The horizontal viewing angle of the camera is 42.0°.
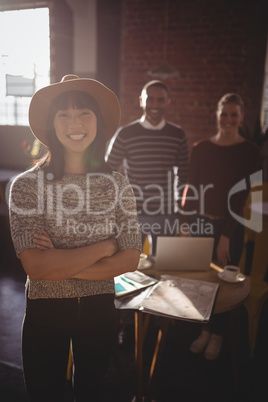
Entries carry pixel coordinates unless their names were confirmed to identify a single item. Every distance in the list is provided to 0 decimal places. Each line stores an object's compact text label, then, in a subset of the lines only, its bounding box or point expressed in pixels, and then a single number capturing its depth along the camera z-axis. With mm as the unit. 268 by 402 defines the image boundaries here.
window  4805
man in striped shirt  2549
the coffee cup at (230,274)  1802
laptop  1770
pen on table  1714
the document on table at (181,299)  1422
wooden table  1594
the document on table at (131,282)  1639
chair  2240
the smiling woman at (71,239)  1154
